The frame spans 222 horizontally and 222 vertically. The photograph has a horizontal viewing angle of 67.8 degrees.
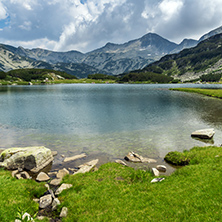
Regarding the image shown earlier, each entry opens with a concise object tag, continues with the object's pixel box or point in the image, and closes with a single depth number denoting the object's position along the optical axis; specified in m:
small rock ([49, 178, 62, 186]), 19.14
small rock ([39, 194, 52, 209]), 14.58
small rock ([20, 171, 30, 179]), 20.92
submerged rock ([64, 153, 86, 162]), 26.34
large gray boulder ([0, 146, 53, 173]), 23.27
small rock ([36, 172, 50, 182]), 20.55
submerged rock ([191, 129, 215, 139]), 35.09
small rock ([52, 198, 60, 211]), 14.22
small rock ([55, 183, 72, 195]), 16.43
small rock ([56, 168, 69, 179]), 21.20
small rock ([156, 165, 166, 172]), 22.48
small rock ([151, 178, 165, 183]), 17.02
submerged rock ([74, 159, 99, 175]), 21.48
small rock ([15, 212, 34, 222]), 11.92
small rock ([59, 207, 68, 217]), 13.22
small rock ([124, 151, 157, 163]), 25.25
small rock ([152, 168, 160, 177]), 19.96
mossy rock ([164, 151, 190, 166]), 23.73
